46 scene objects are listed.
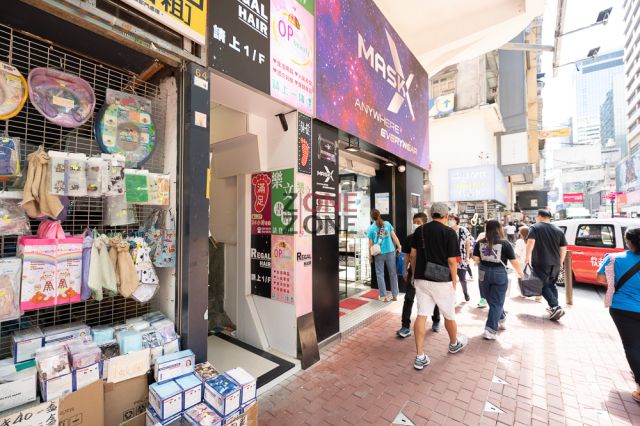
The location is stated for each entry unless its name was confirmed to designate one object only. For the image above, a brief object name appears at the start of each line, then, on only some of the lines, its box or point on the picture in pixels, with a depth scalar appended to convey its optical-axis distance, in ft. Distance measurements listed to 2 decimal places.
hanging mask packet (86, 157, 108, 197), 6.39
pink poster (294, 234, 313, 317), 11.18
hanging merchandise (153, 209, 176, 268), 7.65
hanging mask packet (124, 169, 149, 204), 7.10
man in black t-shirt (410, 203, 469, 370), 11.03
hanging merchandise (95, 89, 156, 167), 7.16
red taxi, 19.72
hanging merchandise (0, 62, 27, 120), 5.74
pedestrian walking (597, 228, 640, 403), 8.65
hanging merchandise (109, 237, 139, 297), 6.70
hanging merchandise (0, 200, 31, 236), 5.62
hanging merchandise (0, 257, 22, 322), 5.46
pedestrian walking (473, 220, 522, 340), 13.20
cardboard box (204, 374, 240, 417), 6.12
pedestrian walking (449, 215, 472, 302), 18.30
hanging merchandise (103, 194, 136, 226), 7.13
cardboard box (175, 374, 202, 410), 6.15
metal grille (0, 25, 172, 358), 6.72
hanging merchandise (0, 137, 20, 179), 5.51
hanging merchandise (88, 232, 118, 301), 6.41
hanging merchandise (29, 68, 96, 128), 6.28
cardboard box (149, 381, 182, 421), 5.76
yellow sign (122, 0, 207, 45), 6.61
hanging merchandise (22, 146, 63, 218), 5.68
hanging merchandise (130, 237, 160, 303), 7.12
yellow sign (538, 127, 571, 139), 62.08
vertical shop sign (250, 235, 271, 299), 11.95
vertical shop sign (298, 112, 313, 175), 11.37
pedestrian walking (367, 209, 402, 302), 18.39
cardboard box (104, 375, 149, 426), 6.01
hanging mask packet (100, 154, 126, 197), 6.57
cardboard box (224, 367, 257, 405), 6.53
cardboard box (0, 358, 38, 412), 4.93
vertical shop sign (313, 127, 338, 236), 12.23
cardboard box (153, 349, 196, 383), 6.41
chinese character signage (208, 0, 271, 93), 8.28
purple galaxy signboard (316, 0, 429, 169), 12.71
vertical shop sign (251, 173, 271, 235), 12.01
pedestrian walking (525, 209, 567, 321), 15.72
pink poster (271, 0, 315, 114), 10.26
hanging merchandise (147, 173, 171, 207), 7.47
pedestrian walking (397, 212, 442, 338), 13.38
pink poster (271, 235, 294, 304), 11.16
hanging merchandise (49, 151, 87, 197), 5.93
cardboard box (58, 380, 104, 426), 5.35
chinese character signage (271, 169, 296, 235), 11.24
